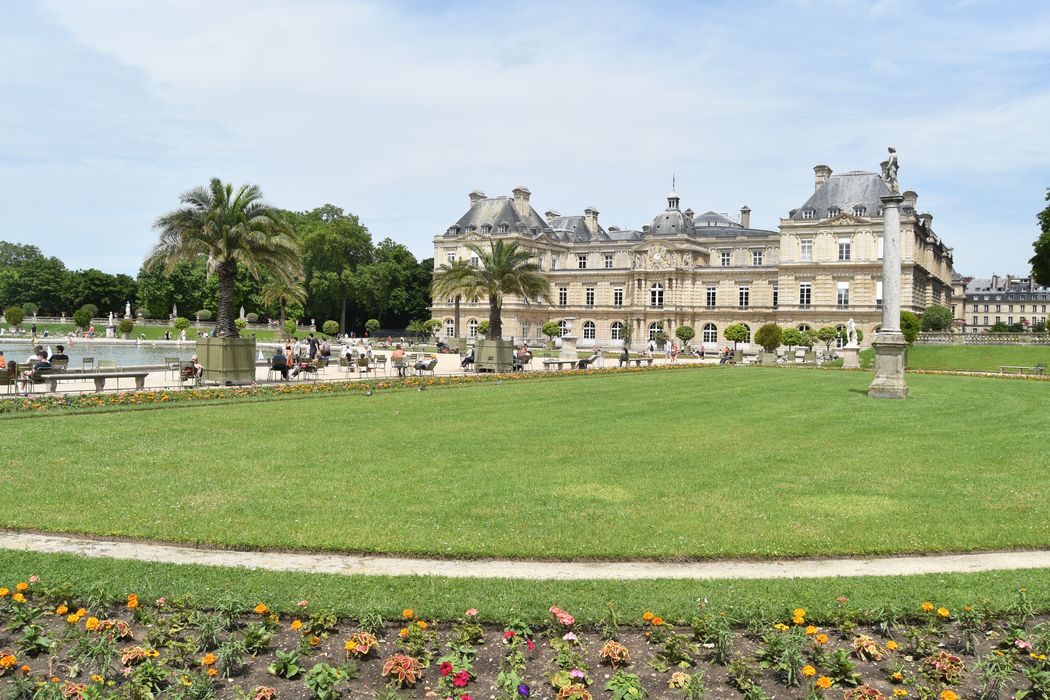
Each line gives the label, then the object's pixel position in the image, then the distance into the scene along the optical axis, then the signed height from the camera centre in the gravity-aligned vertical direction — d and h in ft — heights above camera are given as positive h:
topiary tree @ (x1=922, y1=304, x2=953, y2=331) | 200.03 +4.76
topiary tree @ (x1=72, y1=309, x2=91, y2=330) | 232.32 +7.58
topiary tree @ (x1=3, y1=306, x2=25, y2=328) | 237.25 +8.77
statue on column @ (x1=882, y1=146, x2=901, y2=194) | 73.46 +15.37
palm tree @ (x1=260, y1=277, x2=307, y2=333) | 205.05 +12.89
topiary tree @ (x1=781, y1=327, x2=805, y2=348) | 191.31 +0.18
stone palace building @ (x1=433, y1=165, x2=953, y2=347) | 220.02 +21.91
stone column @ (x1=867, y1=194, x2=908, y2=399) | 66.90 +0.49
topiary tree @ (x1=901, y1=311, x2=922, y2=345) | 150.10 +2.18
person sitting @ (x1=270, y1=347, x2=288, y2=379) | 81.83 -2.10
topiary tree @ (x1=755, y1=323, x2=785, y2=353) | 172.96 +0.62
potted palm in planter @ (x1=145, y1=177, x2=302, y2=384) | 83.51 +11.14
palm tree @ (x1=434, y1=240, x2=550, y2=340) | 140.77 +11.14
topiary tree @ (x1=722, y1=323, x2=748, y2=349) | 208.54 +1.63
